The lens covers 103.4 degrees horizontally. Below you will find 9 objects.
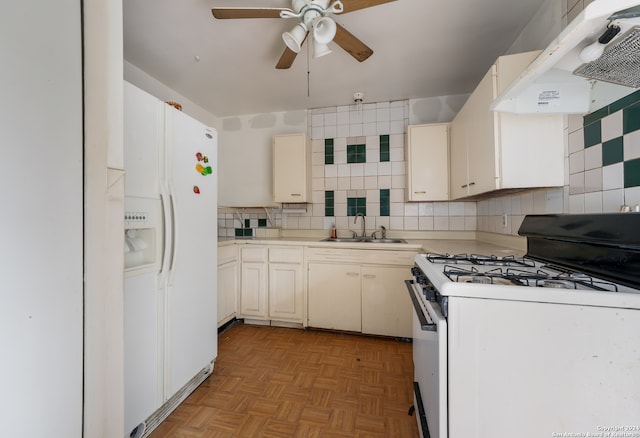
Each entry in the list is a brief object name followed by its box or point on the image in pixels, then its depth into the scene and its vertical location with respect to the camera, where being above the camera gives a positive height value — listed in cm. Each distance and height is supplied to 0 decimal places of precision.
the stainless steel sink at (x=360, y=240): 261 -23
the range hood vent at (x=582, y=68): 66 +51
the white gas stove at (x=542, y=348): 66 -36
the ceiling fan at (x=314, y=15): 128 +107
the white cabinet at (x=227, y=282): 233 -62
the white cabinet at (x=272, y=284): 245 -65
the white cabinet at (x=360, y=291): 220 -66
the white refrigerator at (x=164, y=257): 118 -21
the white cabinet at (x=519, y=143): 131 +39
